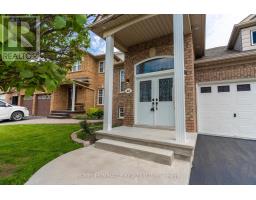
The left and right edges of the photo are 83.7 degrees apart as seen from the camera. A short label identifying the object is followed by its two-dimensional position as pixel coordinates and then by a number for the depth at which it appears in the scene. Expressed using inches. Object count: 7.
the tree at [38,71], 53.2
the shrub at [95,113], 425.7
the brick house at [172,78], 197.0
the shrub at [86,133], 193.5
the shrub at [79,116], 426.0
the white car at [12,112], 376.4
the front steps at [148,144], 122.8
